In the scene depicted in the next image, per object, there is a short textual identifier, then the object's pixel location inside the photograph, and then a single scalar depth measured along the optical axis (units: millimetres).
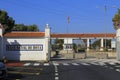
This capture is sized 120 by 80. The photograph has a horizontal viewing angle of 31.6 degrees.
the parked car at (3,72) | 11691
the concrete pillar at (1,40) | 27938
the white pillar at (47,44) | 27935
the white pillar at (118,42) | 30768
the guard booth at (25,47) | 28135
